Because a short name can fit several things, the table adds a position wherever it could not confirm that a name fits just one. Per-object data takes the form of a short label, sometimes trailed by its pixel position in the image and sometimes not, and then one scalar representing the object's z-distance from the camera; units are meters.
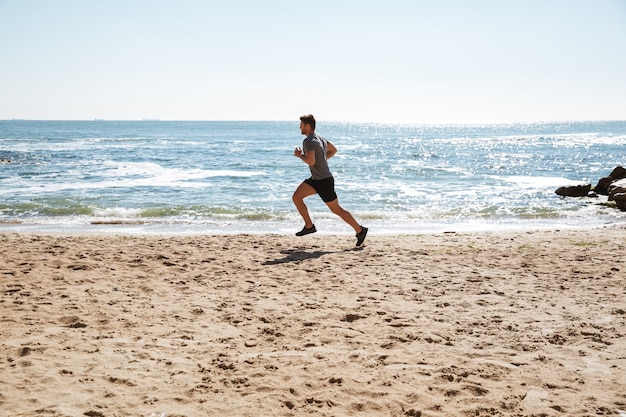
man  7.64
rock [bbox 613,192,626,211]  13.98
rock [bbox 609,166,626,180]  17.78
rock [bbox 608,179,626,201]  14.59
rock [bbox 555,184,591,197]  16.94
